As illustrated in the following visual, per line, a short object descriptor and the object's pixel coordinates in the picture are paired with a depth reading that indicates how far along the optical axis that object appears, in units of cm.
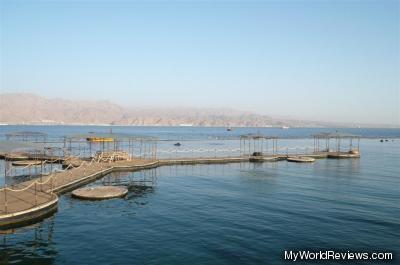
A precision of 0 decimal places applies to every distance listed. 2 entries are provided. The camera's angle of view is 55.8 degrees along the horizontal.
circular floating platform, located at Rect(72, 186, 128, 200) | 3881
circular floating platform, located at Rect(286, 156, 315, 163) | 8025
